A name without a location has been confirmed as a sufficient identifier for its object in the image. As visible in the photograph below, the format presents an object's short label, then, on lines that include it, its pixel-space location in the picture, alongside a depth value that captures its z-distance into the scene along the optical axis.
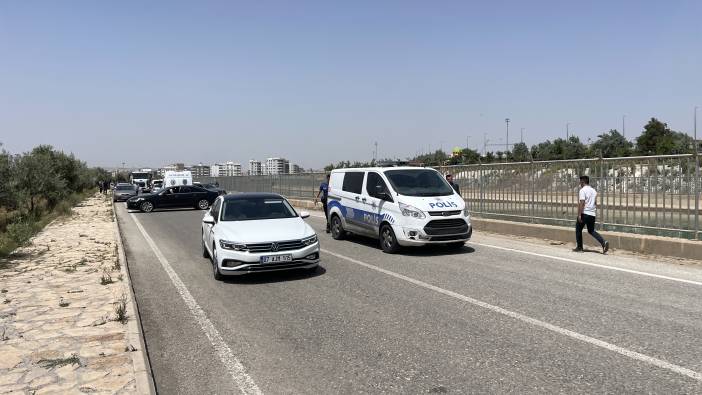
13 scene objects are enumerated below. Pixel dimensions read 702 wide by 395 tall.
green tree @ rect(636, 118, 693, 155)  61.31
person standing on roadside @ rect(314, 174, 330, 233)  16.40
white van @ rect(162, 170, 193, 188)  41.44
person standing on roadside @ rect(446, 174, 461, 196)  16.06
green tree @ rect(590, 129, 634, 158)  71.91
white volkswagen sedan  8.48
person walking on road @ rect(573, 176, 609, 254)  11.12
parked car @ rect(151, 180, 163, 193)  44.08
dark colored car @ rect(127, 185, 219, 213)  29.56
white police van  11.07
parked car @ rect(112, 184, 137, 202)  40.69
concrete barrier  10.17
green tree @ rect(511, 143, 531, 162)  77.21
